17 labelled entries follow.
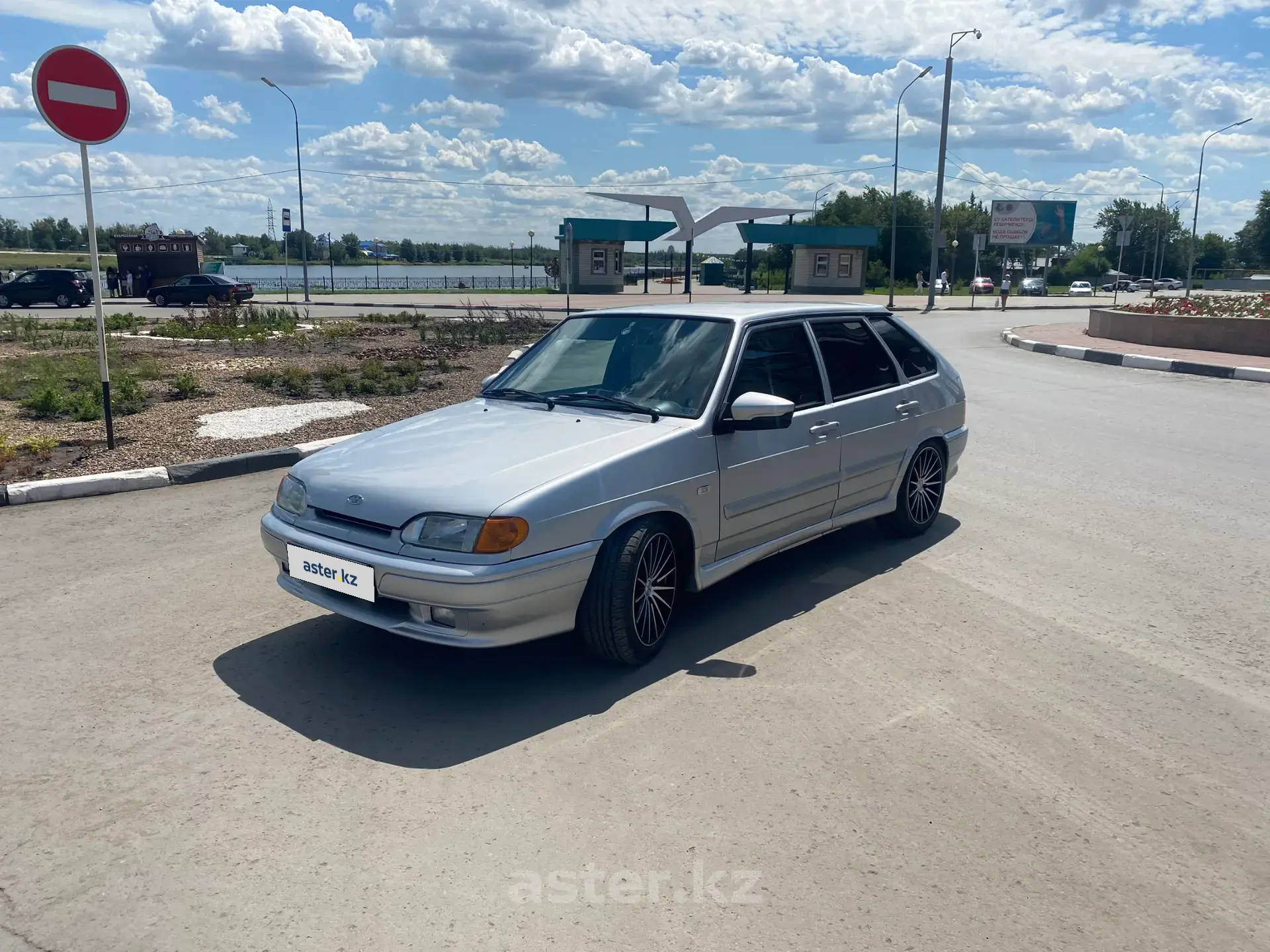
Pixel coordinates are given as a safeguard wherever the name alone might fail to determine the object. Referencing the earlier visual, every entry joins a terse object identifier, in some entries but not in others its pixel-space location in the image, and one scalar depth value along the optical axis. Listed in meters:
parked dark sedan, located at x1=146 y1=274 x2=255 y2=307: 38.04
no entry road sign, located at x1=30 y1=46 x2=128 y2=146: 7.31
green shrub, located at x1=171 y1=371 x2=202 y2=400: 11.34
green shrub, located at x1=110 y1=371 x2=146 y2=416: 10.19
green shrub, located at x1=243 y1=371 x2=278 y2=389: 12.26
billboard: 56.69
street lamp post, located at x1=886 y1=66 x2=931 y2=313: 43.88
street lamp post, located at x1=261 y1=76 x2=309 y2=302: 42.84
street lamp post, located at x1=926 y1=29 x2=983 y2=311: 36.22
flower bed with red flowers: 20.62
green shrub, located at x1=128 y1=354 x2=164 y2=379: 12.62
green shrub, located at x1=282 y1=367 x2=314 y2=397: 12.00
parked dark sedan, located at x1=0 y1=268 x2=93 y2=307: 36.56
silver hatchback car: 3.90
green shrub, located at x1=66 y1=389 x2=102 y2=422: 9.72
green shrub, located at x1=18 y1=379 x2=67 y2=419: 9.92
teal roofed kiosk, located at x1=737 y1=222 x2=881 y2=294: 57.78
